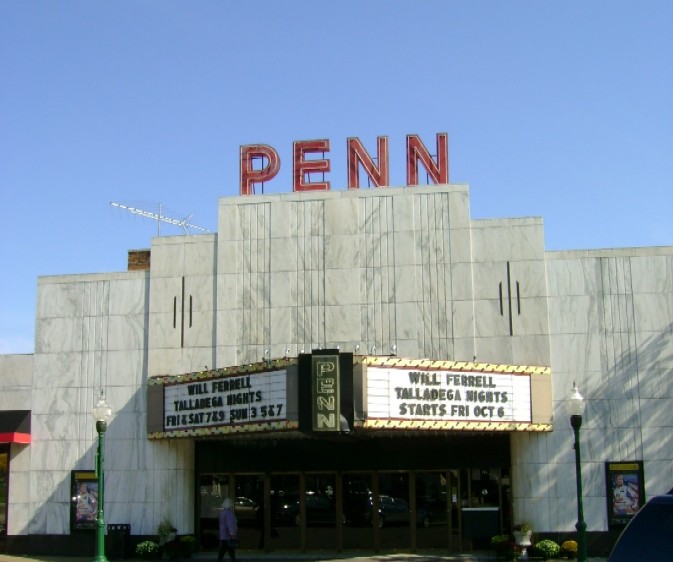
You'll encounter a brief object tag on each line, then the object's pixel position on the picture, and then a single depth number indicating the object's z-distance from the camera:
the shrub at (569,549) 27.72
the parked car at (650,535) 7.52
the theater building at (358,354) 28.61
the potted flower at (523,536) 27.88
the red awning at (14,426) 30.88
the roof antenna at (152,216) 42.47
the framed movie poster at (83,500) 30.86
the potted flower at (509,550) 27.44
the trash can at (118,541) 29.95
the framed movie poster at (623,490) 28.30
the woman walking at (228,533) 27.39
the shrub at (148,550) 29.42
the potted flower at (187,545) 29.39
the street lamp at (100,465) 25.27
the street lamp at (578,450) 23.50
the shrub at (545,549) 27.55
